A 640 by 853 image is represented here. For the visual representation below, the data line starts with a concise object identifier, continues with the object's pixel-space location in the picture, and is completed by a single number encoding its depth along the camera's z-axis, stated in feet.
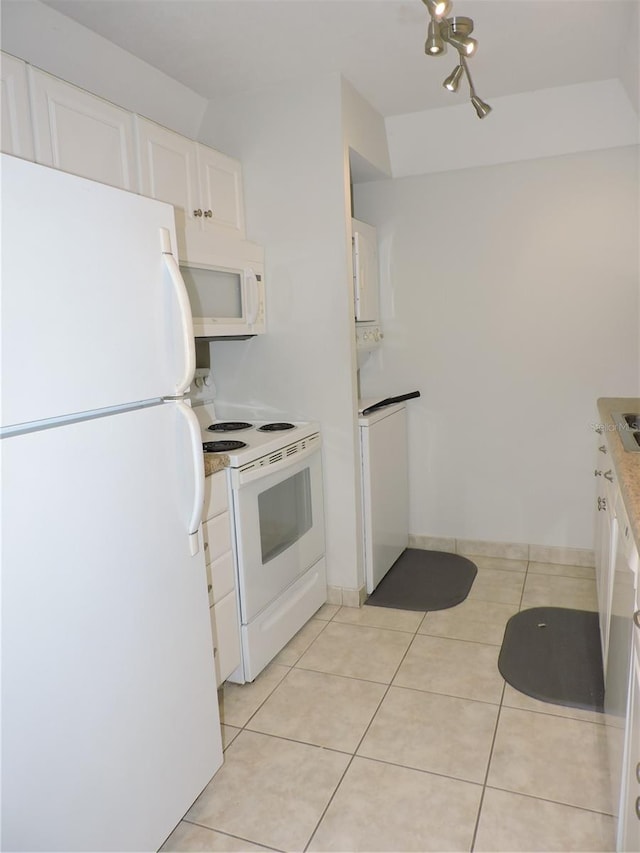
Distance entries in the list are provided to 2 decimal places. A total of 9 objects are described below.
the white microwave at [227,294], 8.01
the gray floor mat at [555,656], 7.26
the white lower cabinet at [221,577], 6.92
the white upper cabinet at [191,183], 7.50
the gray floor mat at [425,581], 9.80
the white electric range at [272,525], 7.47
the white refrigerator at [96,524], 3.73
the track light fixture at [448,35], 4.48
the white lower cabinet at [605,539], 6.41
